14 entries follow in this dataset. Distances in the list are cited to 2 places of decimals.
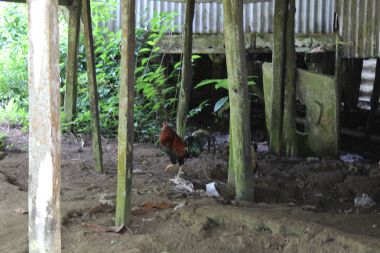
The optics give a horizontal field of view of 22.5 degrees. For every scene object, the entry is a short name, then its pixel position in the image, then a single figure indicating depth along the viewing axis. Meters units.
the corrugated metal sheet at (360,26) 16.53
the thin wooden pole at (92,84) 11.15
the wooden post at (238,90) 8.88
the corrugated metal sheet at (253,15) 18.34
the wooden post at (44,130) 4.60
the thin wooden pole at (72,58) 16.43
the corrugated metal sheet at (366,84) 20.34
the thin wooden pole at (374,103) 17.02
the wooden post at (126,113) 7.38
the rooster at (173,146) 12.66
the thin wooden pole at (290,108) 14.93
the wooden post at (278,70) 14.08
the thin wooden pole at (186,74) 14.45
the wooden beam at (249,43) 17.98
